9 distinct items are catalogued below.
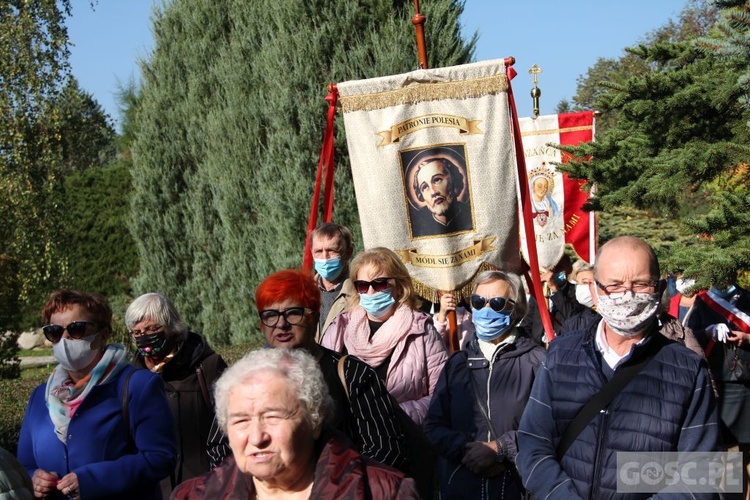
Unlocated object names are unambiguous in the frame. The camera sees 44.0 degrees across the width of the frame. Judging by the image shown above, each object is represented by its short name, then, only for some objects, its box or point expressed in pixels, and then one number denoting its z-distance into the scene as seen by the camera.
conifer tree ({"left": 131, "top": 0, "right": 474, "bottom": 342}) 11.86
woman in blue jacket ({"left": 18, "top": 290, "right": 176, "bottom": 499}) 3.82
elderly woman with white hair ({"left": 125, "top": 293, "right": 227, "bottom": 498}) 4.70
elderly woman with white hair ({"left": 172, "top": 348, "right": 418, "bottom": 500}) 2.83
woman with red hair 3.65
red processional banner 11.39
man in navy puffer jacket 3.46
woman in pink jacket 4.84
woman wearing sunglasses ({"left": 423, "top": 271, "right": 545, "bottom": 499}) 4.46
